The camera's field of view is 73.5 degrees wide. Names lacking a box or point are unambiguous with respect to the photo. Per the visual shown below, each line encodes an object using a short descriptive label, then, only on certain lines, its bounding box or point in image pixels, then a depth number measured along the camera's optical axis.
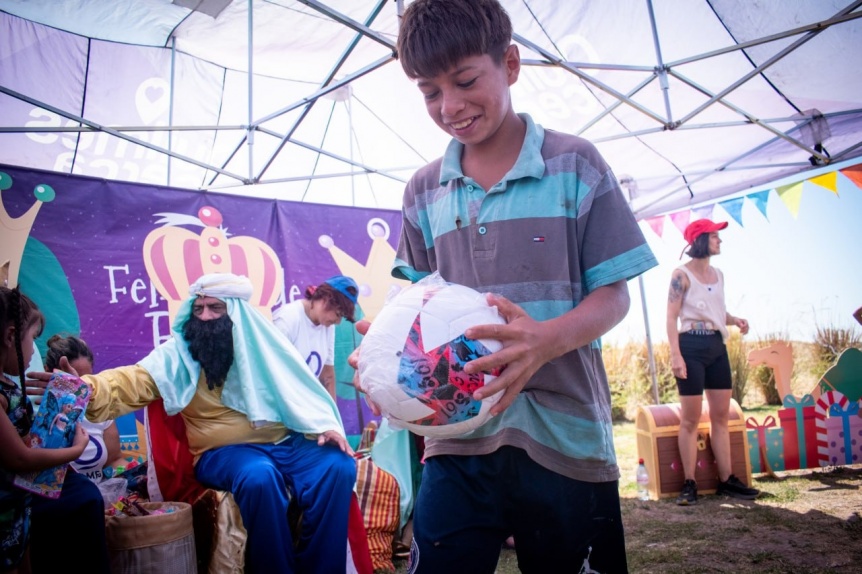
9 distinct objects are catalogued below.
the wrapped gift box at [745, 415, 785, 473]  5.62
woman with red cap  4.98
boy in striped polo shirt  1.31
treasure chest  5.22
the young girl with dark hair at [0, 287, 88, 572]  2.35
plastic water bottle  5.23
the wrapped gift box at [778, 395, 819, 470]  5.66
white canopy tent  5.09
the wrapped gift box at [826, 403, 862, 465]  5.65
